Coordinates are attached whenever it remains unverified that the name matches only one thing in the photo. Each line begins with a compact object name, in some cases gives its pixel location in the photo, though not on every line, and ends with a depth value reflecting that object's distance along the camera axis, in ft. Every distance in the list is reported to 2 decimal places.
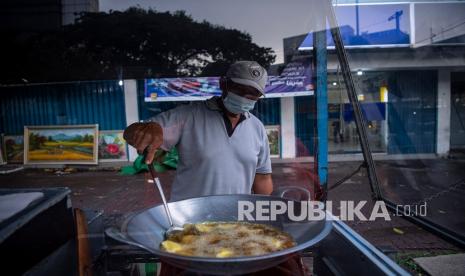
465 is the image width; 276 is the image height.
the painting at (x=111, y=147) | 33.88
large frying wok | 2.87
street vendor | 6.25
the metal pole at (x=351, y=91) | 9.45
